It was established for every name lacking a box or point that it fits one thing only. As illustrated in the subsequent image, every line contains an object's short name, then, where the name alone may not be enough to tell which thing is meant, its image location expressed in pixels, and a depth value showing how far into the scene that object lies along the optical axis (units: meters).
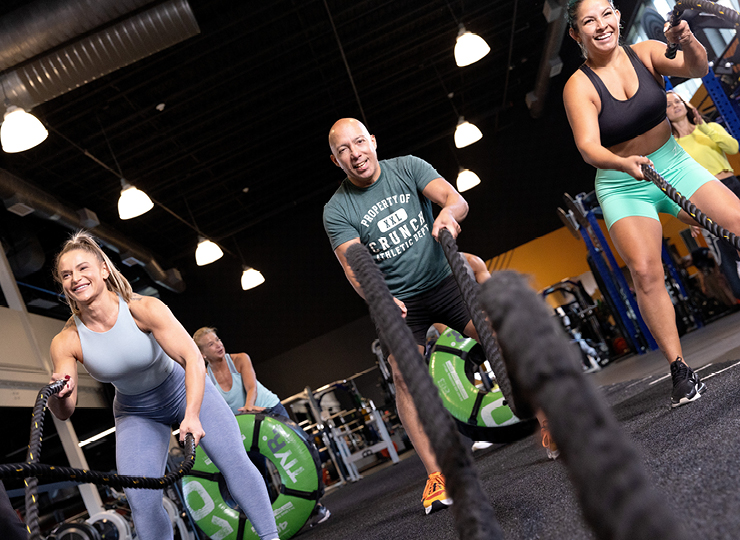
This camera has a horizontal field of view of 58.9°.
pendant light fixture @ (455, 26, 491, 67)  7.56
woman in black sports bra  2.62
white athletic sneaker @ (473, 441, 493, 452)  5.71
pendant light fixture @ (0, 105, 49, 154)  5.59
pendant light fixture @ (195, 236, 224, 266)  10.51
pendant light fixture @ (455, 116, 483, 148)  9.99
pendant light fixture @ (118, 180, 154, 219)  7.78
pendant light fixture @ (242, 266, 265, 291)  11.70
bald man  2.84
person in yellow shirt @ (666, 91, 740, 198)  5.41
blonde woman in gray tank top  2.41
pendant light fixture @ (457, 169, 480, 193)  11.51
